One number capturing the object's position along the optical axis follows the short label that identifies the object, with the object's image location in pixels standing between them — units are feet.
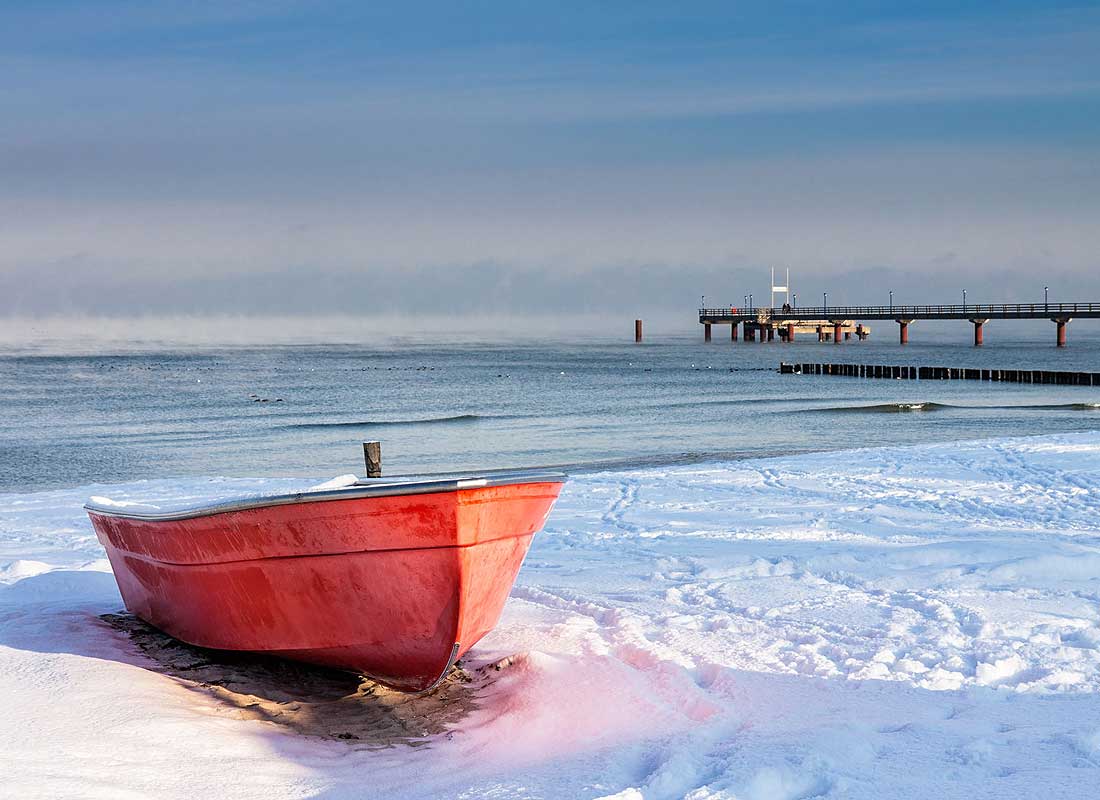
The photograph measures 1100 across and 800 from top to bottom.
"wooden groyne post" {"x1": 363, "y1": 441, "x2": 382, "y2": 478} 49.89
